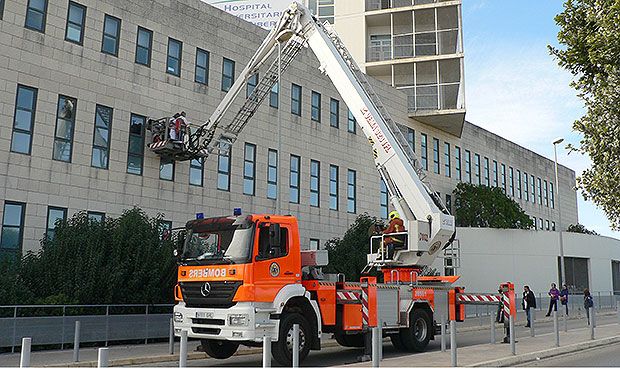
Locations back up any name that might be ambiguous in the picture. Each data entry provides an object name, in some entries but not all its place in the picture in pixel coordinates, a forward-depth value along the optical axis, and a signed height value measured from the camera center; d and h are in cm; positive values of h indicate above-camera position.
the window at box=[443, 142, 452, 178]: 4088 +833
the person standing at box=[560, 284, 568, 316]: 3203 -53
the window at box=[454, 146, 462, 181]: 4222 +844
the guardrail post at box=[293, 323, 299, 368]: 992 -109
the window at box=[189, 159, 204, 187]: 2460 +434
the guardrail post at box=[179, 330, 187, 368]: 925 -106
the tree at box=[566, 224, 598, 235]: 5609 +528
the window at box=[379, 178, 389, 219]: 3525 +466
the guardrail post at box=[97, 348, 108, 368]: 798 -103
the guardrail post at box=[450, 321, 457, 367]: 1168 -118
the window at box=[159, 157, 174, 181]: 2352 +424
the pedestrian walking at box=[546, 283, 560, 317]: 2760 -38
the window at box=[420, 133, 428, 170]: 3825 +829
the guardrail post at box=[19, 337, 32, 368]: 859 -107
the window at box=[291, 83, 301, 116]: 2989 +885
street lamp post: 4041 +941
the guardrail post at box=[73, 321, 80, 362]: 1335 -149
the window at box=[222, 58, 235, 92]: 2673 +901
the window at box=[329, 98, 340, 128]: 3244 +893
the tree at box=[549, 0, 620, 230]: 1427 +486
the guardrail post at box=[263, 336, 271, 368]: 886 -104
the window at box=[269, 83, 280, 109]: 2886 +861
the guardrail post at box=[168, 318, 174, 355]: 1493 -147
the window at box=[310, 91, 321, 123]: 3119 +889
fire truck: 1270 +20
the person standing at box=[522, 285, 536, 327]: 2281 -62
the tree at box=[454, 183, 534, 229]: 4078 +498
